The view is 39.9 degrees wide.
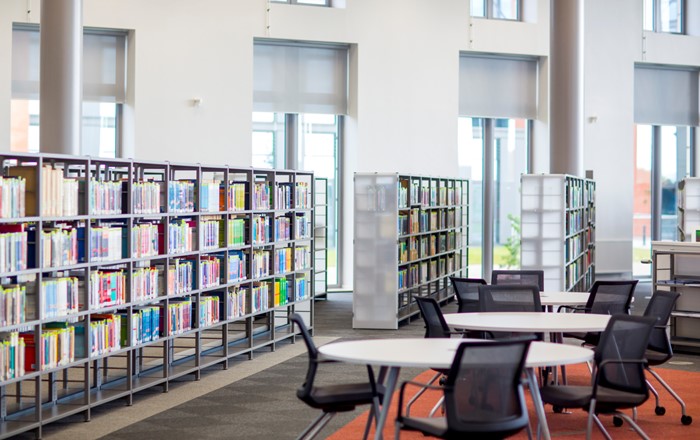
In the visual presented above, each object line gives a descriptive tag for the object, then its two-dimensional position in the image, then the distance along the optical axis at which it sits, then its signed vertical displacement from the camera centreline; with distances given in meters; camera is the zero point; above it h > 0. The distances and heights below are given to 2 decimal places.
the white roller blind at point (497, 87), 17.75 +2.16
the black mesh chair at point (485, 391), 4.44 -0.88
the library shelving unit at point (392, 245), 11.75 -0.55
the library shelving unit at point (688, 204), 13.70 -0.02
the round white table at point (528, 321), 6.36 -0.83
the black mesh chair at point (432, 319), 6.58 -0.81
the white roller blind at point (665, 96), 19.27 +2.16
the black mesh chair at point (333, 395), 5.21 -1.05
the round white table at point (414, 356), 4.82 -0.81
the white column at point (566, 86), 15.87 +1.93
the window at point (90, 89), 14.38 +1.72
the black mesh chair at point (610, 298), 8.00 -0.79
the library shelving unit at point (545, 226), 12.07 -0.30
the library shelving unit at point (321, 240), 15.06 -0.60
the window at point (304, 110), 16.22 +1.57
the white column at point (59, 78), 11.72 +1.52
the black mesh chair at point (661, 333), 6.75 -0.94
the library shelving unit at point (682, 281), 9.92 -0.81
